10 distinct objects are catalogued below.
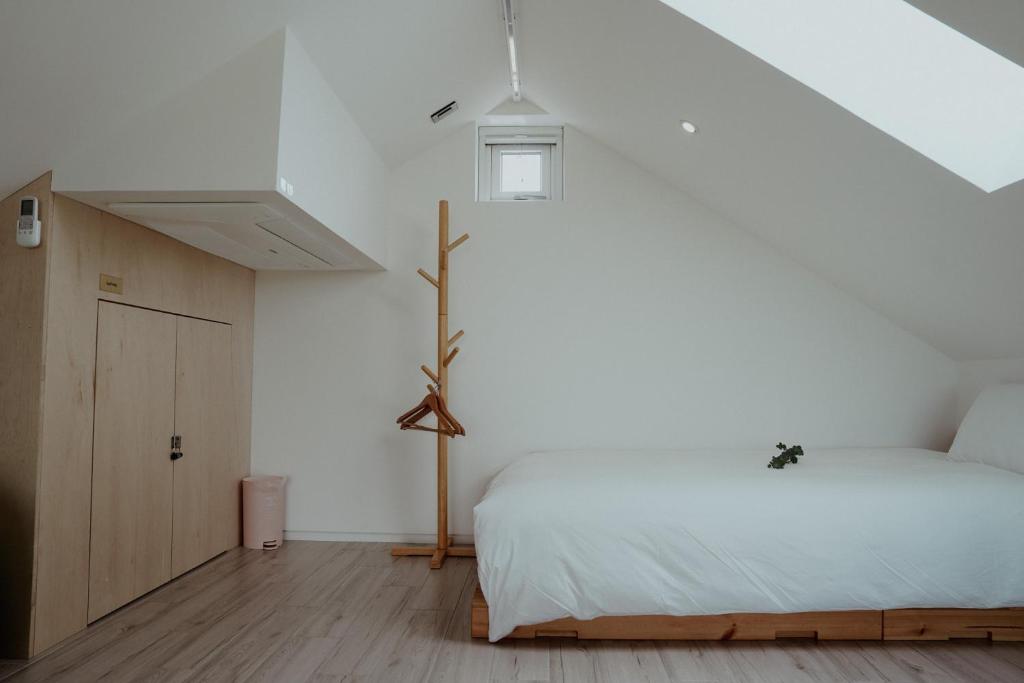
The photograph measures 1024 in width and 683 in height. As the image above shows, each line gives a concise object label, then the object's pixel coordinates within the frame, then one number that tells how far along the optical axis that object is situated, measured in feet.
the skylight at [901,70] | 7.41
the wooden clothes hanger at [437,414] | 11.68
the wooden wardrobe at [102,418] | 7.83
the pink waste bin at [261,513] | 12.48
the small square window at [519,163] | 13.55
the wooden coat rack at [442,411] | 11.71
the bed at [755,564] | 8.14
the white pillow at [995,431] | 9.66
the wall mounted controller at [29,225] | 7.88
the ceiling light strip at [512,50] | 10.02
